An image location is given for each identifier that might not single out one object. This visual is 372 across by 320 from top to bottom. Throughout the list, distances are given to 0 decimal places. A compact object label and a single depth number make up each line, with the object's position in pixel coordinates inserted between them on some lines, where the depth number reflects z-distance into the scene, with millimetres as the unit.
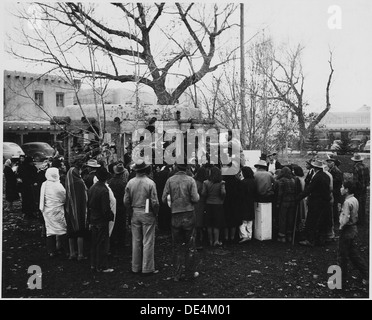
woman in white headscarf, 6270
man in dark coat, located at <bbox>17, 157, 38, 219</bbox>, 8812
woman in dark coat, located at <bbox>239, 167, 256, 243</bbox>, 7156
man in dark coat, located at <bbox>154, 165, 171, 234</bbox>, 7754
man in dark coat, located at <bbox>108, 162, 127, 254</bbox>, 6757
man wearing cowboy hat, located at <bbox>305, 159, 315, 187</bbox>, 7602
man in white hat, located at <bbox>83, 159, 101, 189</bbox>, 7000
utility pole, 9455
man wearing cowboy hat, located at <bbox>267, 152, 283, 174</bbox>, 9344
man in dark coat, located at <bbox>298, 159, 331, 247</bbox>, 6816
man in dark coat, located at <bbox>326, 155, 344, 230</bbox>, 8188
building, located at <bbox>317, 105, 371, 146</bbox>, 25166
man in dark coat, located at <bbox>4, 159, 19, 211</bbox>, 9926
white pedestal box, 7293
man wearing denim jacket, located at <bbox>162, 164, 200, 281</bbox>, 5547
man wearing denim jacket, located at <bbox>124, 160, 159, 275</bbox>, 5625
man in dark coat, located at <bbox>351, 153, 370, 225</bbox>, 8633
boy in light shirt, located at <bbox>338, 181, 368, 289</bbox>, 5203
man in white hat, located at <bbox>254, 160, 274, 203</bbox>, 7227
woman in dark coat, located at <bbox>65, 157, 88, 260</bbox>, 6234
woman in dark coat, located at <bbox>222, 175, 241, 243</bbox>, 7125
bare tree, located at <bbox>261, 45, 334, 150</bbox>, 10742
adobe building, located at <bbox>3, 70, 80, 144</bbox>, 19164
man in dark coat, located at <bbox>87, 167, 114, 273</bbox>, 5746
